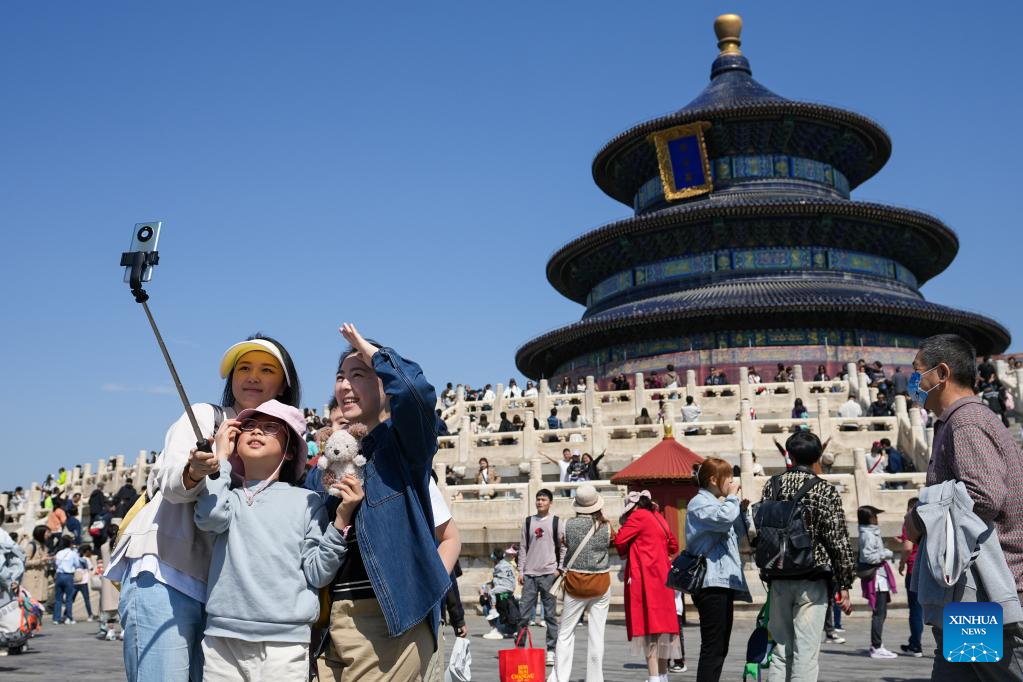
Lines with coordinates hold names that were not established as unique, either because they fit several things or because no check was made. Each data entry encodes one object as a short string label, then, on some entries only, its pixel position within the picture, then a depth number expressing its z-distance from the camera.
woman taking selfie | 3.30
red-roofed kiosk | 11.74
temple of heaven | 31.20
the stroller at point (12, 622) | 9.12
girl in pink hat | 3.29
